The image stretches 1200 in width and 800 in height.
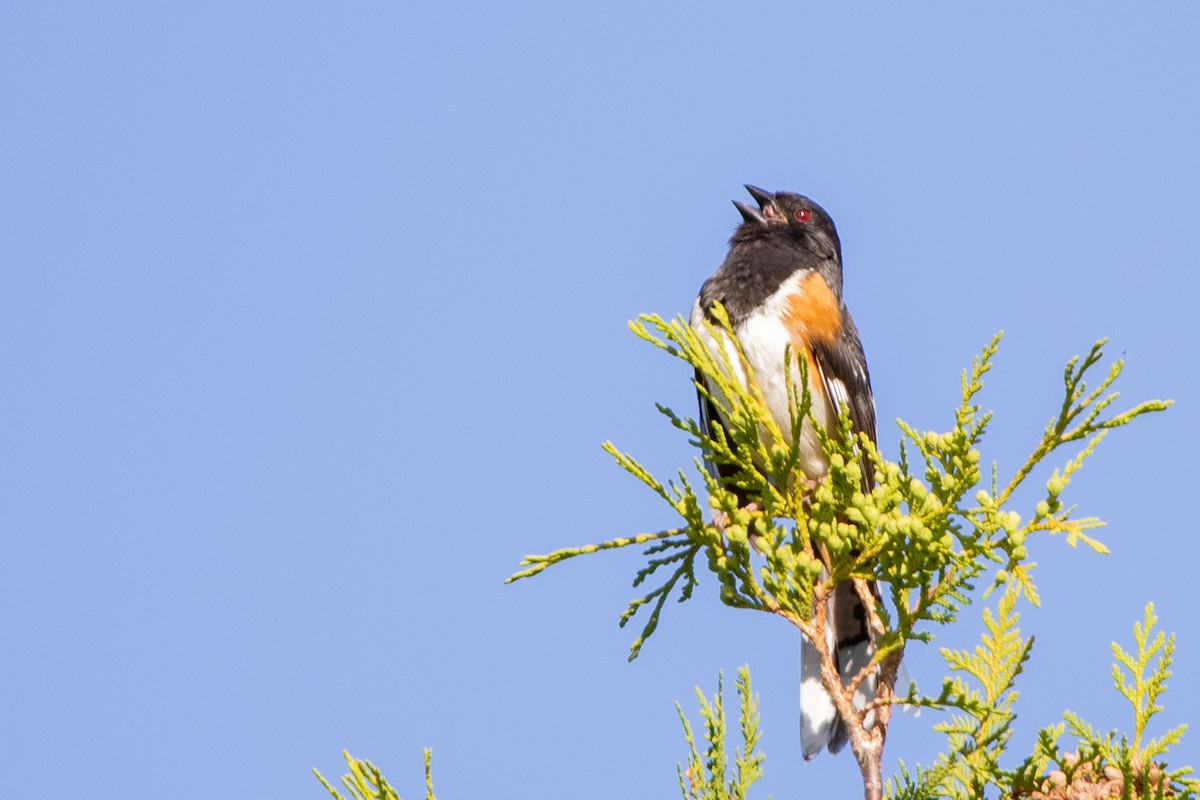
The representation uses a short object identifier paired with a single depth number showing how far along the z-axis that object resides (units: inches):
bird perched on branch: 276.2
